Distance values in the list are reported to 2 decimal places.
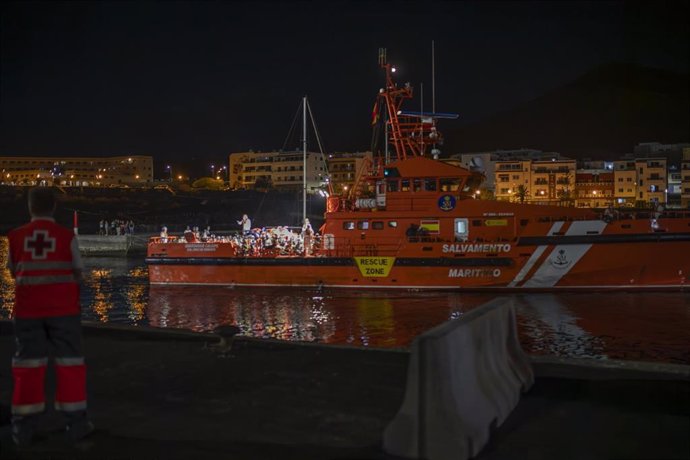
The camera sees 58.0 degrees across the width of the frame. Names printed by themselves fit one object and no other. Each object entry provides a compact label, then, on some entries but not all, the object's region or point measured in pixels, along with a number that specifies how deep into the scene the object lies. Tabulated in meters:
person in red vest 3.91
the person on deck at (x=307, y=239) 23.06
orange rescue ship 19.73
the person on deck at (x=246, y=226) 25.17
